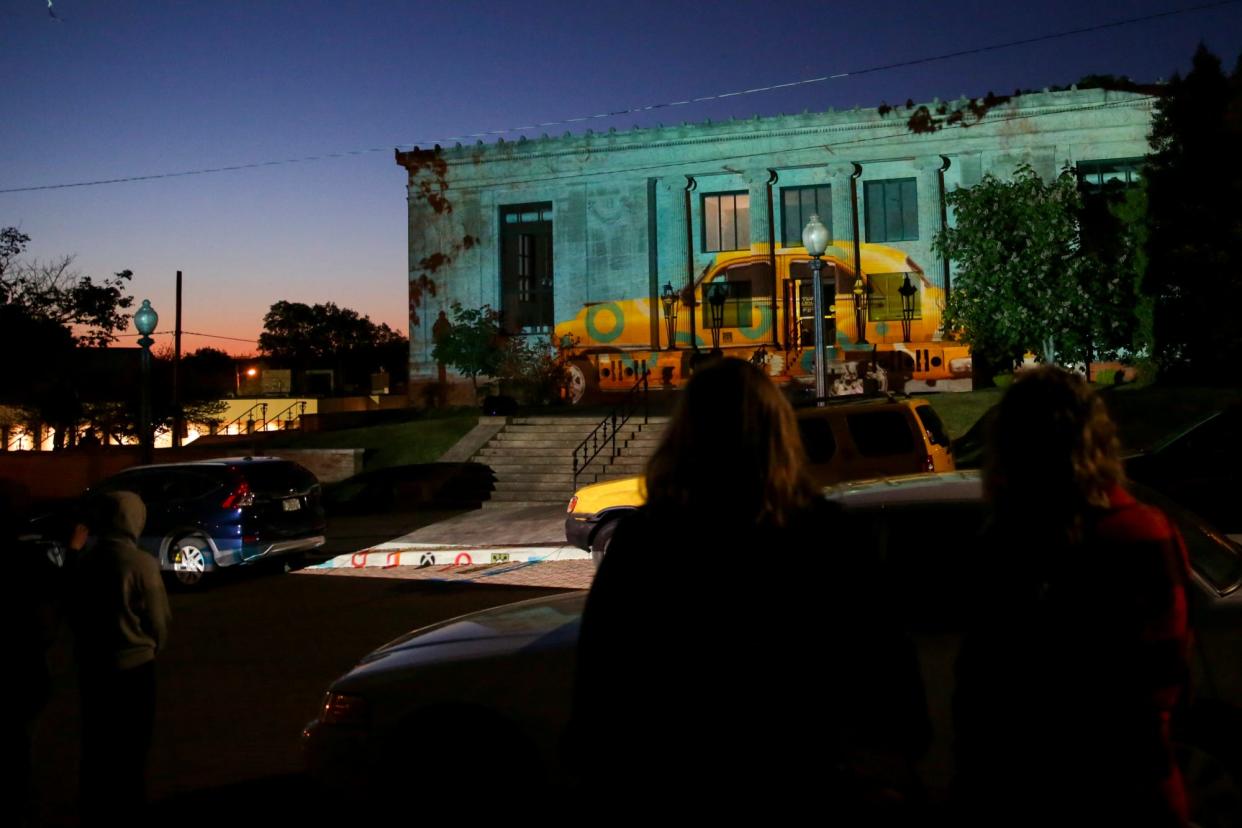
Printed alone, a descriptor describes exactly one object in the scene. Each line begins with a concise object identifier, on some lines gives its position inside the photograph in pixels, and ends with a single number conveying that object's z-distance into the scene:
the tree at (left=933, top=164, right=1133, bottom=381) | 30.11
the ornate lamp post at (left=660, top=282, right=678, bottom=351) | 43.09
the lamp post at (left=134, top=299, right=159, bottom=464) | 18.91
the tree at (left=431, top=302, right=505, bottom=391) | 43.84
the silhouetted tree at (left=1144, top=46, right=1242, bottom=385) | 27.06
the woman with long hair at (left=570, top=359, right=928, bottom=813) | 2.27
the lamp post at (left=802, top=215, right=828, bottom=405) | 16.72
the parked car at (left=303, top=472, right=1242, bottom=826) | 3.77
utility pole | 30.61
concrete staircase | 22.75
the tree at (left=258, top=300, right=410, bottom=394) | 93.75
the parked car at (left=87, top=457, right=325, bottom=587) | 13.42
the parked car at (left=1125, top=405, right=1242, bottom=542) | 11.17
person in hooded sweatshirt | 4.60
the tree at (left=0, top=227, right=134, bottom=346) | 32.81
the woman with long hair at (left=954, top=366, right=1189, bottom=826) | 2.53
